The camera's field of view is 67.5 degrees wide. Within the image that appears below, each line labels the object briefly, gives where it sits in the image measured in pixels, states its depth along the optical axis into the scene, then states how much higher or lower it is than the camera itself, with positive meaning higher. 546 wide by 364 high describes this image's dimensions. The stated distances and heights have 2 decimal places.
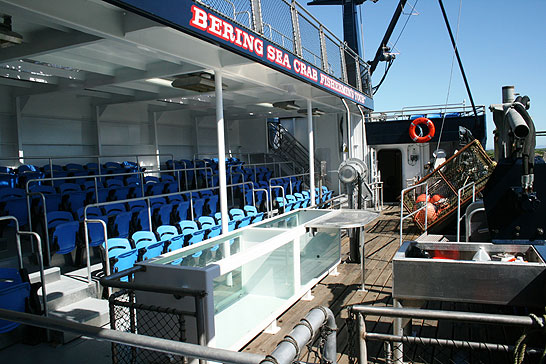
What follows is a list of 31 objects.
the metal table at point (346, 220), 6.05 -0.96
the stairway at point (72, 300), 4.64 -1.58
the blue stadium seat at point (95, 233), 6.12 -0.95
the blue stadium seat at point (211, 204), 9.33 -0.91
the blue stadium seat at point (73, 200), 7.60 -0.55
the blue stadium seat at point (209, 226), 7.03 -1.08
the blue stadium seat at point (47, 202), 7.28 -0.56
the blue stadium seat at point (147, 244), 5.52 -1.05
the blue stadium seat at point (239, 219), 7.84 -1.08
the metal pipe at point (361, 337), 2.20 -0.96
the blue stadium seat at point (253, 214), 8.36 -1.08
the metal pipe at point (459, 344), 1.96 -0.93
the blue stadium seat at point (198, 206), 8.54 -0.85
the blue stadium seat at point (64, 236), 5.72 -0.92
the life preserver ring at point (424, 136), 14.74 +0.91
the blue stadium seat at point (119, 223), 6.63 -0.90
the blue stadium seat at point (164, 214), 7.75 -0.91
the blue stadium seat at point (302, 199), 11.97 -1.13
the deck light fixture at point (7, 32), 4.90 +1.70
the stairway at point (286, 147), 19.08 +0.70
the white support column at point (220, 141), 7.10 +0.41
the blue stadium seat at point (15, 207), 6.59 -0.55
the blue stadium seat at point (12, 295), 3.92 -1.20
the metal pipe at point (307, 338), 1.42 -0.68
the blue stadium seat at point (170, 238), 5.93 -1.05
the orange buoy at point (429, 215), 10.26 -1.51
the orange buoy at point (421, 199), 10.99 -1.17
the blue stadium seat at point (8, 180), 8.65 -0.14
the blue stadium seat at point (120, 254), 5.18 -1.11
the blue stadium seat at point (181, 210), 8.11 -0.89
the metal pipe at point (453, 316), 1.85 -0.76
